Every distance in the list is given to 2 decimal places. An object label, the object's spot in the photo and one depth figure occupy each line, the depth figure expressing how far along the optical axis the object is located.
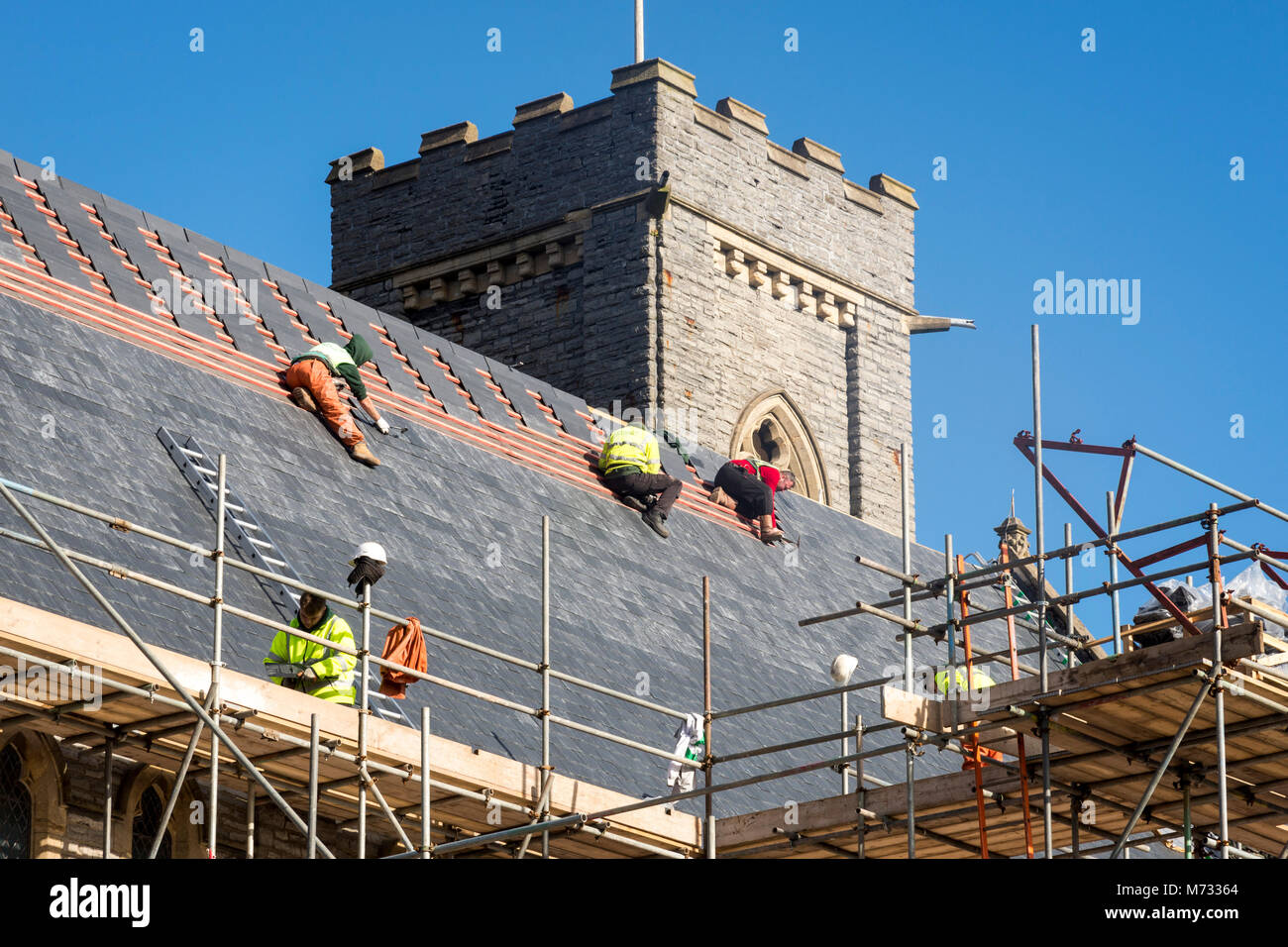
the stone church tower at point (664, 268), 36.19
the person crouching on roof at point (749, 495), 27.12
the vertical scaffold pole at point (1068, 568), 18.25
